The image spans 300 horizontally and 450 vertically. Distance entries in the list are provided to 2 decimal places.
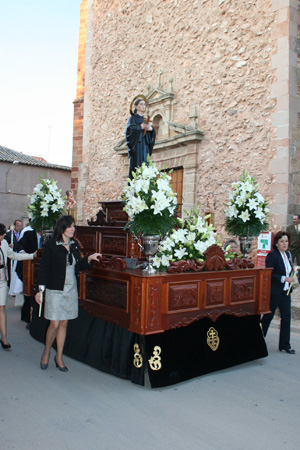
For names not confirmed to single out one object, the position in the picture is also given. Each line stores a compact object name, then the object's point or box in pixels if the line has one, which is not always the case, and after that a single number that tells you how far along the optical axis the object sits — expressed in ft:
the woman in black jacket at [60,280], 14.84
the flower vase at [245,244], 20.15
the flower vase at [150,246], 14.64
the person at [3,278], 17.10
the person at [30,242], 25.25
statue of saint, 21.12
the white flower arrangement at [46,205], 22.58
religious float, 13.69
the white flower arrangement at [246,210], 19.75
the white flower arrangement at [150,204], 14.28
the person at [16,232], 34.09
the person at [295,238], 30.12
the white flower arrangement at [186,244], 15.20
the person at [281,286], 18.03
